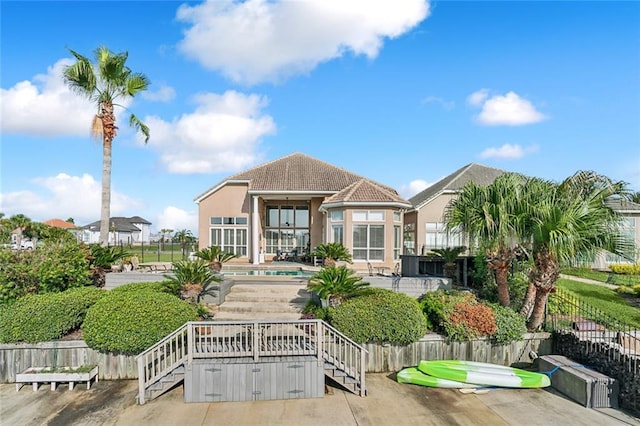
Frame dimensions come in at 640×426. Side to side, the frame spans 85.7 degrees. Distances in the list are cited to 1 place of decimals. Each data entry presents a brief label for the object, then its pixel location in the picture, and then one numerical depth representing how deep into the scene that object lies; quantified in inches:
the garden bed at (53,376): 297.7
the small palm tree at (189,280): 410.0
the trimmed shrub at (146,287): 394.3
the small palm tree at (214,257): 580.2
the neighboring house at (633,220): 840.7
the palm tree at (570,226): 342.6
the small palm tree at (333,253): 615.2
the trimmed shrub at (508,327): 356.2
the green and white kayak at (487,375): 307.0
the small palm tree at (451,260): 502.9
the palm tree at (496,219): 367.9
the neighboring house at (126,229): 2449.6
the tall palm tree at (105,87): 529.0
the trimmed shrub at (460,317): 354.9
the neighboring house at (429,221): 866.8
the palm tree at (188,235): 1524.6
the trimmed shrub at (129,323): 311.7
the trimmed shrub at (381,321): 341.1
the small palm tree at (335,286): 386.6
